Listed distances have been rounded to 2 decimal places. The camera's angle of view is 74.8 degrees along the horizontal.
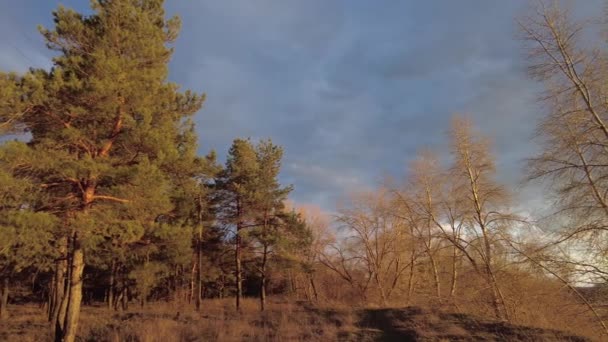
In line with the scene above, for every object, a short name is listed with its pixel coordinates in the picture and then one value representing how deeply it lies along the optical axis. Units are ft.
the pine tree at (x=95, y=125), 38.83
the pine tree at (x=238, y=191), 92.07
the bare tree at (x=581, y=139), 33.71
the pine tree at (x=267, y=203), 89.81
